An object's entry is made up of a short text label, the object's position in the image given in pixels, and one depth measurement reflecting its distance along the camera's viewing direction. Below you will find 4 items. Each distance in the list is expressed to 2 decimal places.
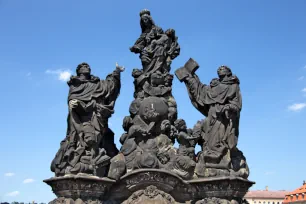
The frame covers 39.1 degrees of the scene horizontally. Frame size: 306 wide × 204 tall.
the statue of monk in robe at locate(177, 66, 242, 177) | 11.05
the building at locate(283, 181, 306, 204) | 46.31
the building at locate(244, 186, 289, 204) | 70.81
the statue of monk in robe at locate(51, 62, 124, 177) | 10.80
